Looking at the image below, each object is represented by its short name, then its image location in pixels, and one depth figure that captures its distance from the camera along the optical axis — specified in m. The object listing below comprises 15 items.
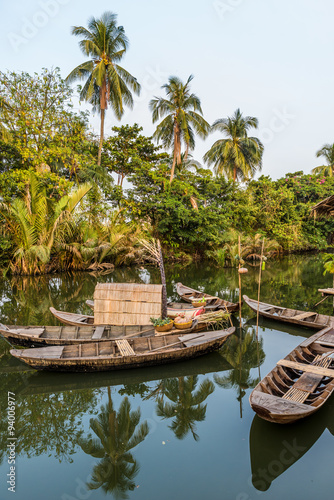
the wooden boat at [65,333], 6.46
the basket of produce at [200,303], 9.75
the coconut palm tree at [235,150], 29.14
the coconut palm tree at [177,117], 23.89
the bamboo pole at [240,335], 6.55
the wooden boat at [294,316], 8.21
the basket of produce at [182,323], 7.36
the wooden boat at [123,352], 5.73
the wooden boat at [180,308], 8.70
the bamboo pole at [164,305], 7.74
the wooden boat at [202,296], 9.39
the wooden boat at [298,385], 3.96
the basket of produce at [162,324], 7.22
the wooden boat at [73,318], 7.90
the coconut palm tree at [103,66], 21.55
